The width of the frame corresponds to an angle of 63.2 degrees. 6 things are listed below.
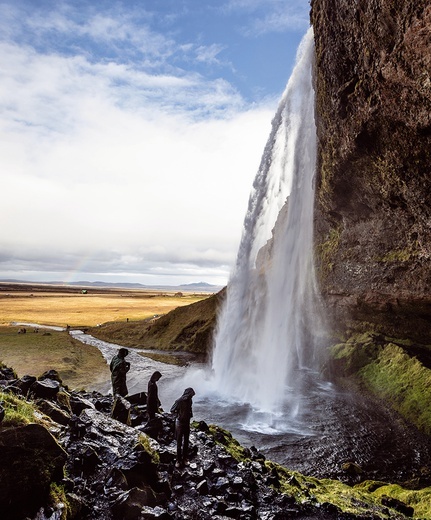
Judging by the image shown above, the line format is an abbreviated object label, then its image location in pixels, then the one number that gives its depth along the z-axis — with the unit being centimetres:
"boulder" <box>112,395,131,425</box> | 1321
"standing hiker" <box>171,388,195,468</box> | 1076
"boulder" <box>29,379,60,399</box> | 1412
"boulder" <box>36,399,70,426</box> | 1189
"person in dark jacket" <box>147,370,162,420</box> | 1385
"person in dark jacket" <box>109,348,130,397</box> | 1533
